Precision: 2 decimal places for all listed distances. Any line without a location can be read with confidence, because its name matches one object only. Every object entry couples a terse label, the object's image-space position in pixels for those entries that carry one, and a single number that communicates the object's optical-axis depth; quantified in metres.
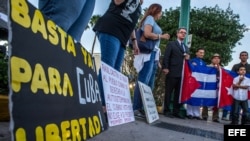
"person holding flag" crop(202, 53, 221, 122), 6.99
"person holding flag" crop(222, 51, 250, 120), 7.57
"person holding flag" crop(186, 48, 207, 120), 6.90
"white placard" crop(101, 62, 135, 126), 3.08
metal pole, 8.07
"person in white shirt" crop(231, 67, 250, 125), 6.79
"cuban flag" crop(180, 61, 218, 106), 6.96
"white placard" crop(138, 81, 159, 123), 4.26
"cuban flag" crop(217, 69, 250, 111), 7.37
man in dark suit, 6.25
